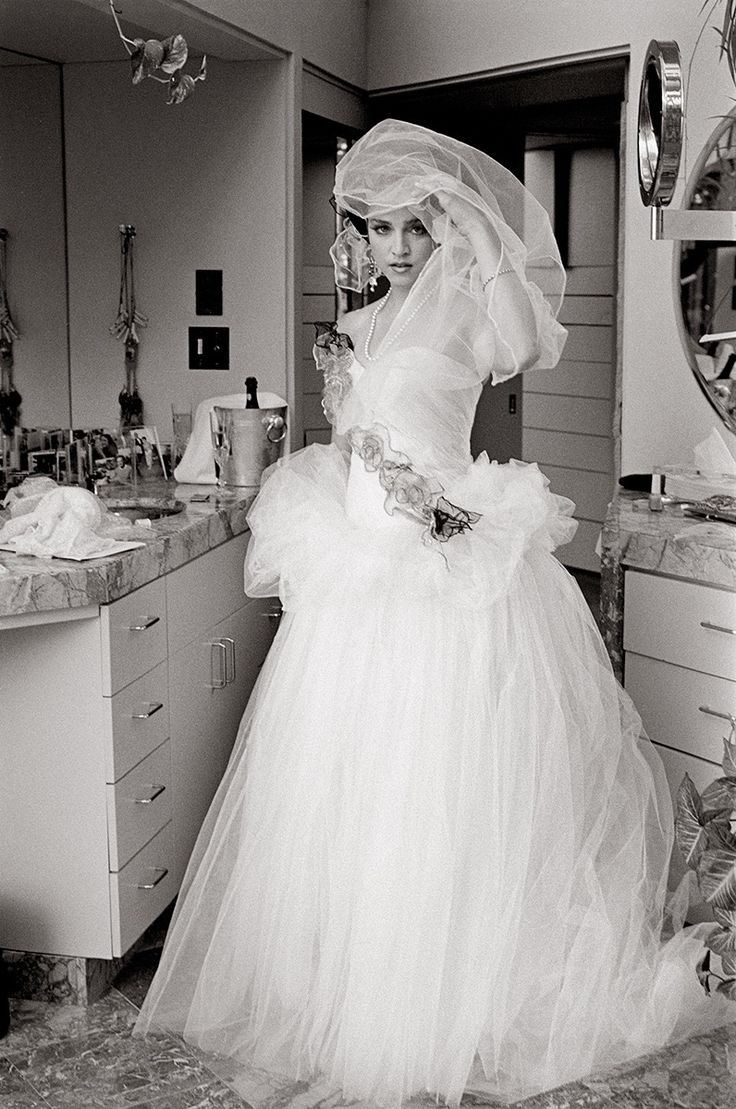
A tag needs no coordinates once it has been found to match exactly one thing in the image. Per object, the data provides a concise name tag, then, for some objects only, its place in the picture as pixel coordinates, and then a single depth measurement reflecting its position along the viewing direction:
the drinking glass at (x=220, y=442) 3.56
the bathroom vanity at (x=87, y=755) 2.64
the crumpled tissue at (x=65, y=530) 2.68
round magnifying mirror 2.80
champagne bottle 3.56
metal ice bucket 3.54
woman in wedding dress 2.45
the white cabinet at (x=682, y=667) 2.90
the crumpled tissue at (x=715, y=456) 3.24
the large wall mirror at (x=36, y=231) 3.75
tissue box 3.19
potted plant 2.40
